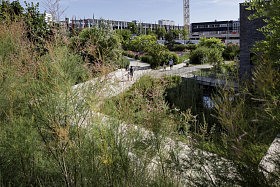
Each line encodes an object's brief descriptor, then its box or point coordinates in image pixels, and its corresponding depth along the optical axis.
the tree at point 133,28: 69.38
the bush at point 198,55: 32.59
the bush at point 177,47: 51.28
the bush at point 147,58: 31.42
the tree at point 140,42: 40.94
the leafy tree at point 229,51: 31.21
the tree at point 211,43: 34.44
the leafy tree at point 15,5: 10.88
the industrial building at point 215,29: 74.00
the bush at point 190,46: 50.21
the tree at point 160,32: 71.16
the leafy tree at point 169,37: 55.37
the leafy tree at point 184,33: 66.50
